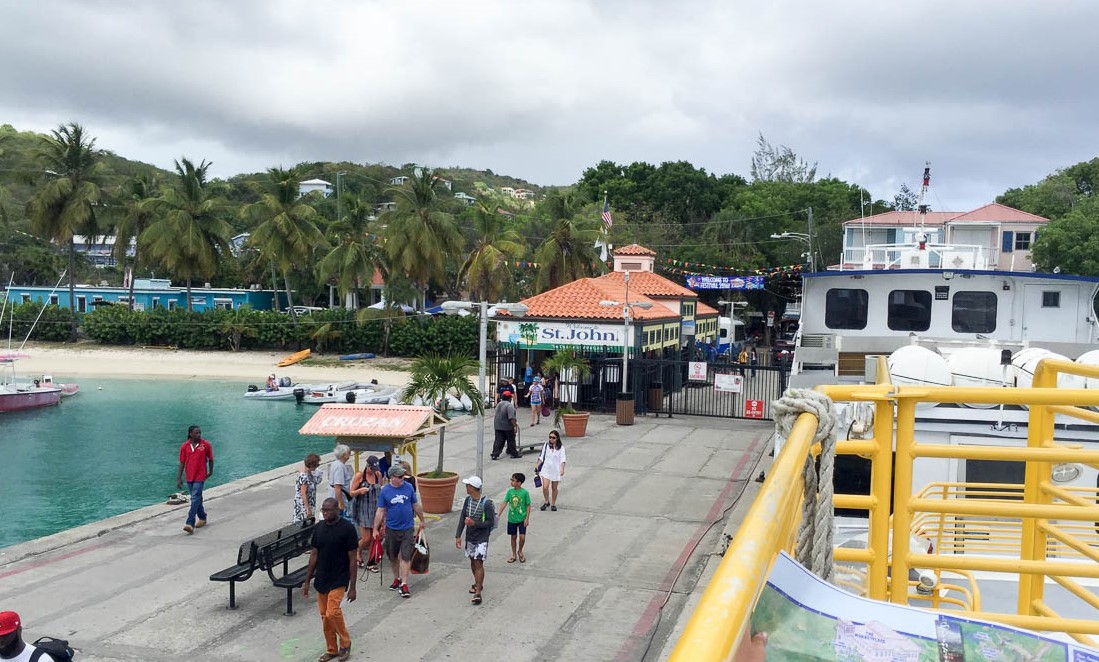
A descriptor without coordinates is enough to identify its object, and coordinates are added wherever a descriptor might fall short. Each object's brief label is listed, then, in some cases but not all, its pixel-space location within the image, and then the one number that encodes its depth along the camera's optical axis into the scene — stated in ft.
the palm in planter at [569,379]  76.43
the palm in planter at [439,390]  48.26
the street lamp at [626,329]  86.43
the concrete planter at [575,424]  76.18
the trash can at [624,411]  83.87
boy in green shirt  38.70
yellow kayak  160.80
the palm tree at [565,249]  154.20
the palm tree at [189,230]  177.17
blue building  221.05
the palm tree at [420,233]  159.33
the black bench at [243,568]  33.71
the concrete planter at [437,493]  48.08
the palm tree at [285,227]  169.99
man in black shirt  28.12
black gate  87.35
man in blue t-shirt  35.06
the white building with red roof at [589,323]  93.35
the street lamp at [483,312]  47.65
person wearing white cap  34.73
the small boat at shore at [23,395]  114.86
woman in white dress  48.75
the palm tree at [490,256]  146.20
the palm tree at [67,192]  183.83
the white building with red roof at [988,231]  168.86
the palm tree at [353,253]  160.86
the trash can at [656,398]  91.56
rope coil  6.75
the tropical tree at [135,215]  184.44
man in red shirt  43.47
